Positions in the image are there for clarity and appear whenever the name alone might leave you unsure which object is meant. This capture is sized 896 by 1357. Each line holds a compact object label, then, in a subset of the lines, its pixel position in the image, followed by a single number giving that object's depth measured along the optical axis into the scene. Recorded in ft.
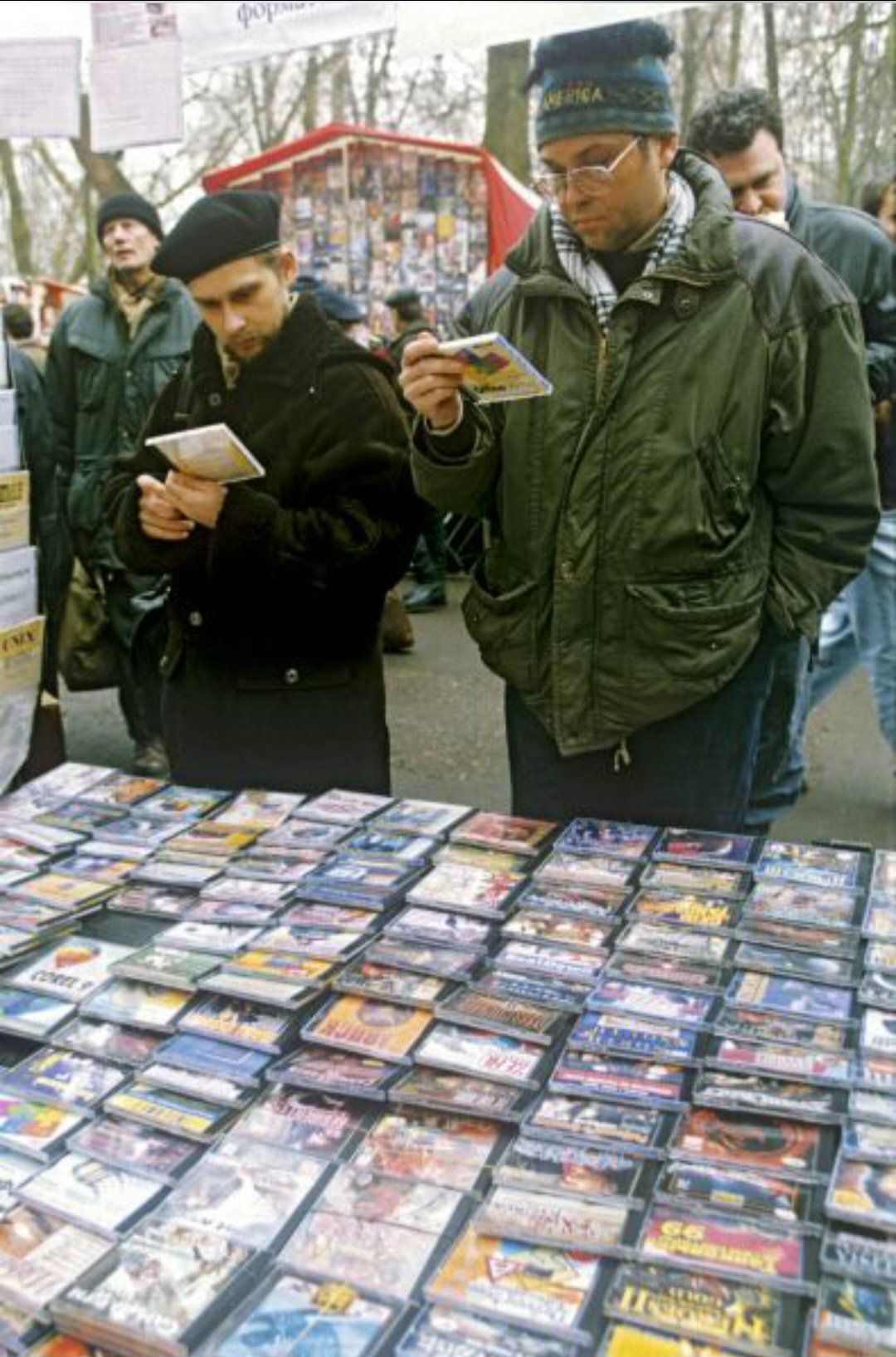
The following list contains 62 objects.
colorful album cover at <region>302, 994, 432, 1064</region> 3.92
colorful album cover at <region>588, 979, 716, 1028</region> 4.06
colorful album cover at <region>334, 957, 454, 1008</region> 4.19
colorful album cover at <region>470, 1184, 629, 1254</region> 3.13
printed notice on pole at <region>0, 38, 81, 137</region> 7.84
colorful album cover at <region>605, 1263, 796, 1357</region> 2.84
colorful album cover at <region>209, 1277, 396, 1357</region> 2.85
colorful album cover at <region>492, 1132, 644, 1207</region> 3.30
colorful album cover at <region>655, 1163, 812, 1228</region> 3.22
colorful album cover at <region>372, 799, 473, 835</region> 5.69
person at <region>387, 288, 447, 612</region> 23.31
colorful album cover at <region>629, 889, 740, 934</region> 4.68
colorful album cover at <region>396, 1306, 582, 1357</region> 2.82
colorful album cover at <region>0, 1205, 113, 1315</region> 3.03
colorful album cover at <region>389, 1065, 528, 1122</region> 3.63
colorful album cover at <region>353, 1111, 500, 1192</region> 3.41
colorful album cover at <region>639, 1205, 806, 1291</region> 3.02
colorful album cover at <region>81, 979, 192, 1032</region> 4.17
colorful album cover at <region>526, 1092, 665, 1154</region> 3.48
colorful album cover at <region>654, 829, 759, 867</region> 5.24
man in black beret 6.64
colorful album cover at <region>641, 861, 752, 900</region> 4.97
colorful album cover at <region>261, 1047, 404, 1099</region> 3.75
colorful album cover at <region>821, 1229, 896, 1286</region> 2.99
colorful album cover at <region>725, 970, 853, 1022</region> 4.08
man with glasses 5.81
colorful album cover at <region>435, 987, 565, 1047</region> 3.99
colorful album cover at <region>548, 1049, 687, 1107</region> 3.67
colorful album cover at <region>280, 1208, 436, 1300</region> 3.03
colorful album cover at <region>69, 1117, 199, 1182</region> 3.49
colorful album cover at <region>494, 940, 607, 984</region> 4.35
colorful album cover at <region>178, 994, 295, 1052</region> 4.01
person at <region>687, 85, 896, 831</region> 9.05
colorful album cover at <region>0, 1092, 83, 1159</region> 3.58
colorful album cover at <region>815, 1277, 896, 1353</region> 2.81
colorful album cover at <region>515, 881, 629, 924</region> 4.80
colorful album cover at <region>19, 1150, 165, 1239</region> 3.29
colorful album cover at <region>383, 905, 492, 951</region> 4.59
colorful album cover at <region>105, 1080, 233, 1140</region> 3.63
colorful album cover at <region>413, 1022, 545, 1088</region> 3.79
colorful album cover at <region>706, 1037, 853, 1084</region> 3.72
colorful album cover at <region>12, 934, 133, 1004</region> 4.41
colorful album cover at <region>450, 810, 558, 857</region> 5.46
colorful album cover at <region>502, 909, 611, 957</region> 4.56
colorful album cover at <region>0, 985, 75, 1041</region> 4.17
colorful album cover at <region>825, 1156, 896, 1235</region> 3.16
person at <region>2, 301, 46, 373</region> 22.60
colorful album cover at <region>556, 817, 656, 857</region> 5.38
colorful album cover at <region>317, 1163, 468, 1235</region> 3.24
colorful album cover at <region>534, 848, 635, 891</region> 5.08
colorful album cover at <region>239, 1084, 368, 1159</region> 3.55
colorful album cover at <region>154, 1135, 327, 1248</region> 3.24
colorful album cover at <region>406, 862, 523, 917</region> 4.87
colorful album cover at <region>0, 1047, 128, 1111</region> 3.79
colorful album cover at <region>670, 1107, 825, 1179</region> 3.39
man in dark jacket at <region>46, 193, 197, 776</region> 12.30
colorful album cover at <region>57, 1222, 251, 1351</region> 2.93
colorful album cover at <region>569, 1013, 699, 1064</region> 3.86
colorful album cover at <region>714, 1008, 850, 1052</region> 3.90
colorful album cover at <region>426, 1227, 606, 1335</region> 2.93
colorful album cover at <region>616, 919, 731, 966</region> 4.44
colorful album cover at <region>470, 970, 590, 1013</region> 4.16
